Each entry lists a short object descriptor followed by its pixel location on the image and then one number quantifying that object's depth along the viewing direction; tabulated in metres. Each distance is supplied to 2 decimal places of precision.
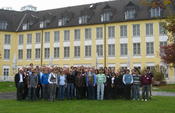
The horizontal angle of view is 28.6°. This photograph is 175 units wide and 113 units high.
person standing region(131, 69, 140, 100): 20.61
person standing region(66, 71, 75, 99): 20.67
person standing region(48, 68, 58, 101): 19.50
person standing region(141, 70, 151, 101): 20.41
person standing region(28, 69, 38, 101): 19.61
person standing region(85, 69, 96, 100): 20.73
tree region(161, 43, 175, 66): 36.53
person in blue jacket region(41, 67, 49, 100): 19.83
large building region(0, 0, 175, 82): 50.72
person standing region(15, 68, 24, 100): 19.92
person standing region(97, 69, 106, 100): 20.56
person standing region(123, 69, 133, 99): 20.58
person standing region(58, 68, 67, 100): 20.12
